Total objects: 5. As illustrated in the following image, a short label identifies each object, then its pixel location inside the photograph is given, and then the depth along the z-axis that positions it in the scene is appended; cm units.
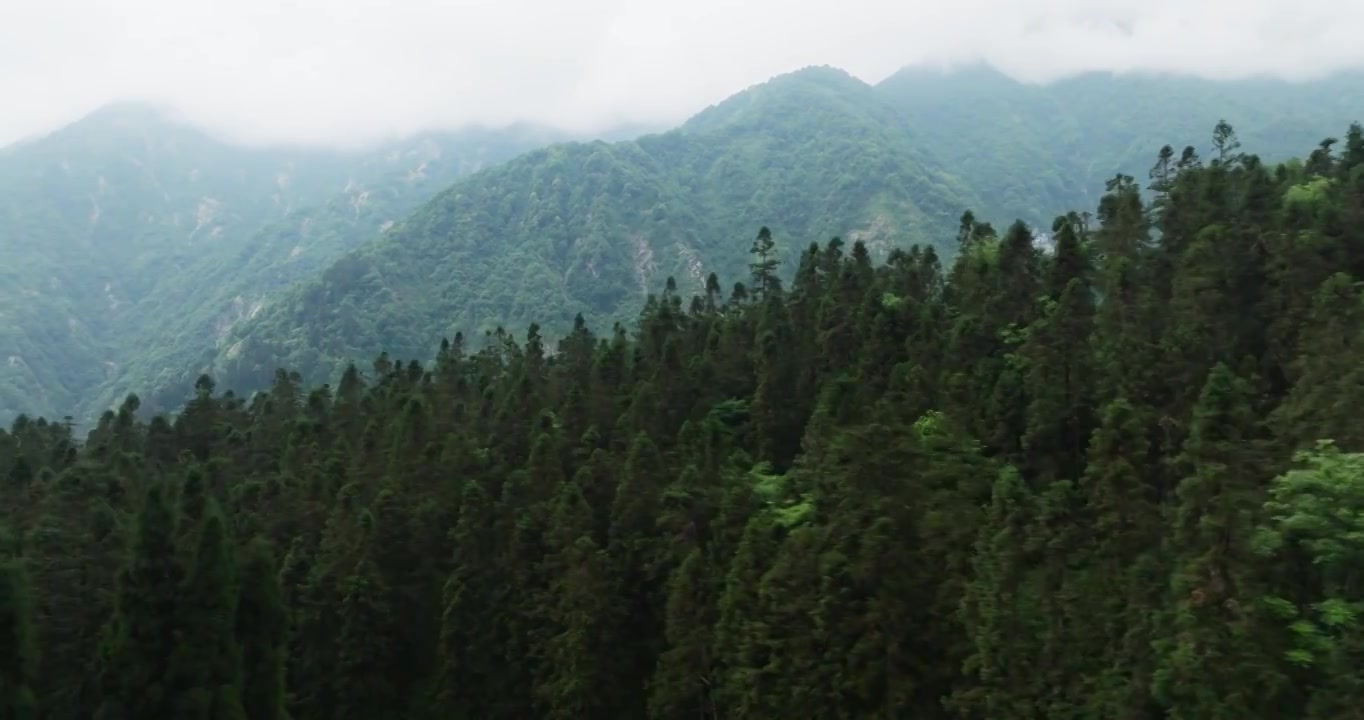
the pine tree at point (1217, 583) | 2094
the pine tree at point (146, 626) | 2964
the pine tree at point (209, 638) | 2992
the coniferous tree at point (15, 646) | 2867
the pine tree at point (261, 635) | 3347
